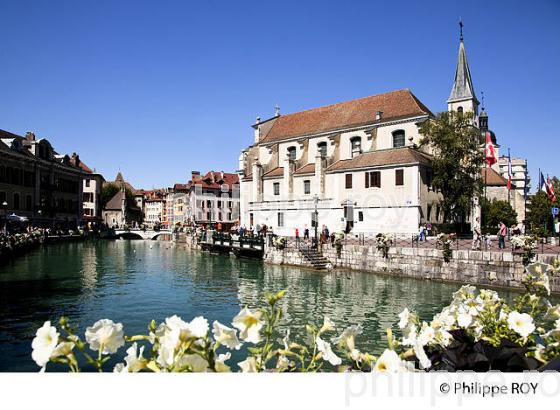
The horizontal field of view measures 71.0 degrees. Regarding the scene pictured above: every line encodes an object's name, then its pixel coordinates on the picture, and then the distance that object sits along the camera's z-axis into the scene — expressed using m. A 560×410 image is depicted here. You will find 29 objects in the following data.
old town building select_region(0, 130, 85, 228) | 41.84
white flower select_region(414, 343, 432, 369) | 2.29
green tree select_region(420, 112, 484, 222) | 29.09
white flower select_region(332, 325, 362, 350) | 2.32
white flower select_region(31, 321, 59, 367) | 1.75
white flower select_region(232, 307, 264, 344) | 1.96
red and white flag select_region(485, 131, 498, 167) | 25.98
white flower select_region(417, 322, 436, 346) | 2.57
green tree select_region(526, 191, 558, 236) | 43.16
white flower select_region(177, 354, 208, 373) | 1.73
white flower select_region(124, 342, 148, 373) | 1.83
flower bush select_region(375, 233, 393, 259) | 23.86
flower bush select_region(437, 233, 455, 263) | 21.08
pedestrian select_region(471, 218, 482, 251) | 21.21
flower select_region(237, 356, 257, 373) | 2.06
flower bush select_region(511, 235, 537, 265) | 18.30
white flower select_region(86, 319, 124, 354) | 1.90
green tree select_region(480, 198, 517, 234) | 44.41
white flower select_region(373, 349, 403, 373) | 2.02
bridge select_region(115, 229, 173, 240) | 64.81
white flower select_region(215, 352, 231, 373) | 1.87
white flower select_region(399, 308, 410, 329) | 2.80
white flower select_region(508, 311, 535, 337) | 2.78
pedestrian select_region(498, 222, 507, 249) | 21.56
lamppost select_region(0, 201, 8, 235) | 33.57
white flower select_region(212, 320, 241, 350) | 1.84
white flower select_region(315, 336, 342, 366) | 2.32
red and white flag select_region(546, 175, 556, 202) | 26.03
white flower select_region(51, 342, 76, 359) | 1.79
